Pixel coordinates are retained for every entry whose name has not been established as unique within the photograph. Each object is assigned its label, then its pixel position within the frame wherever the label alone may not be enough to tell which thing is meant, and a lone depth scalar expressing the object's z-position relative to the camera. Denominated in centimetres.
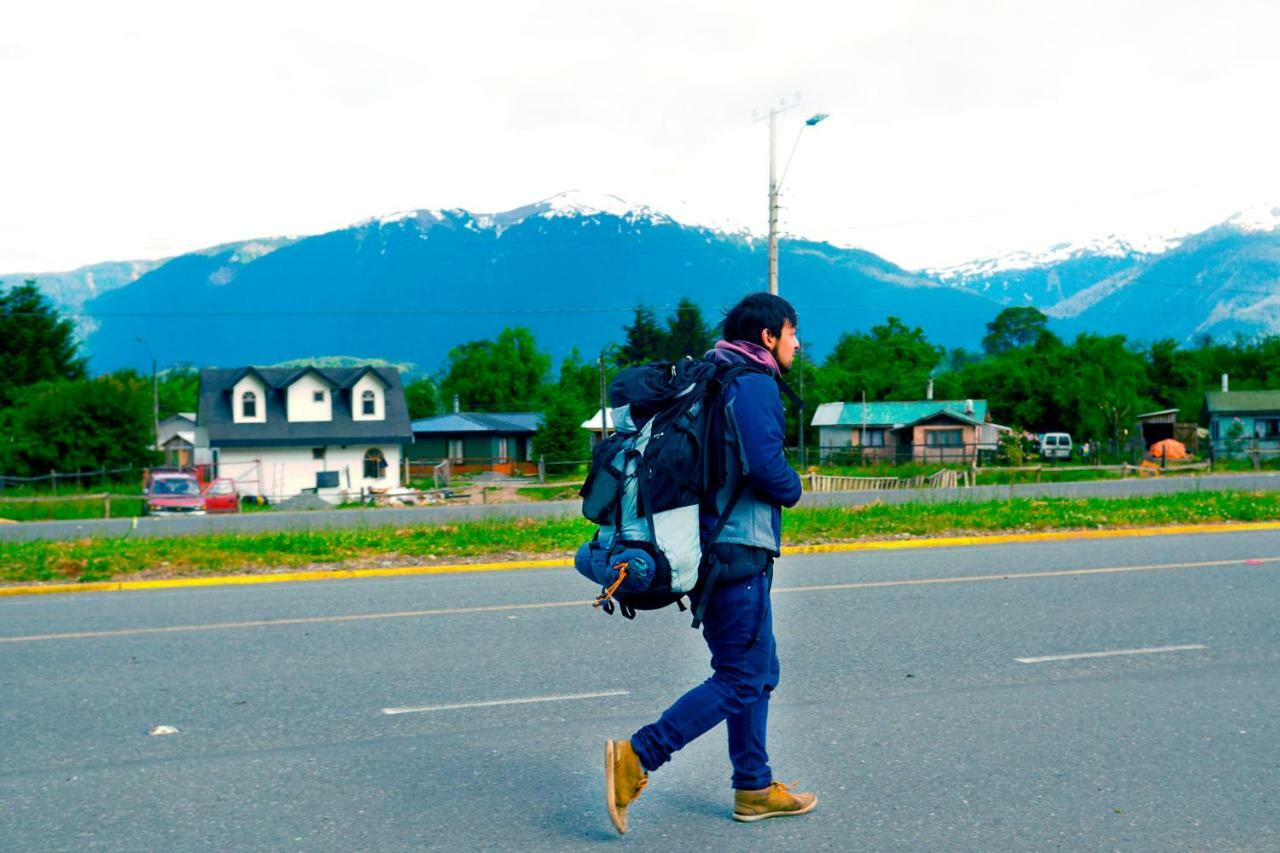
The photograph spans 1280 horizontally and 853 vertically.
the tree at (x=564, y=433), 6306
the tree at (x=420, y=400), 12388
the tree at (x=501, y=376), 11994
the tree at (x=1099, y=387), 7594
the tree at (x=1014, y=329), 18350
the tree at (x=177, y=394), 11344
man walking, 436
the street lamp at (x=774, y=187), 3016
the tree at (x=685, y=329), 9025
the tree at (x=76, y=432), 4938
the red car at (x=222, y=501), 3581
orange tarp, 5819
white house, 5175
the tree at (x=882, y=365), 9875
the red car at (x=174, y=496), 3397
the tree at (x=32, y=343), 8369
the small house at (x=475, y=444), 7444
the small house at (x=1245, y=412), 7694
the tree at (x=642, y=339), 9819
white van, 7231
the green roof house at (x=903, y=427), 7625
